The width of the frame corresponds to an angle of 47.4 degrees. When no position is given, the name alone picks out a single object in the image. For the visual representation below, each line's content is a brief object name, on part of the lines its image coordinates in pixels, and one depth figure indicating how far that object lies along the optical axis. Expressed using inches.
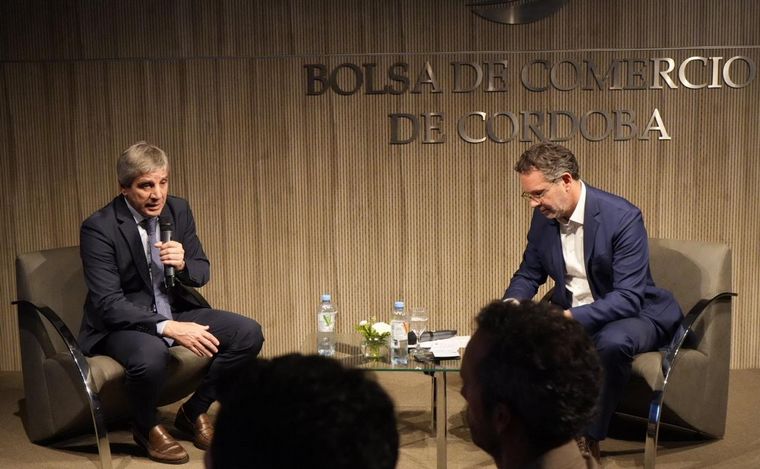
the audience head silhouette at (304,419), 38.6
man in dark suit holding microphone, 142.1
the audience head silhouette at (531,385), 60.8
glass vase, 143.1
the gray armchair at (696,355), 142.5
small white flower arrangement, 144.7
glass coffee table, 134.3
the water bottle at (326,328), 150.8
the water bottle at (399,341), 140.8
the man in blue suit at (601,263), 138.3
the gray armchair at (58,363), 143.9
